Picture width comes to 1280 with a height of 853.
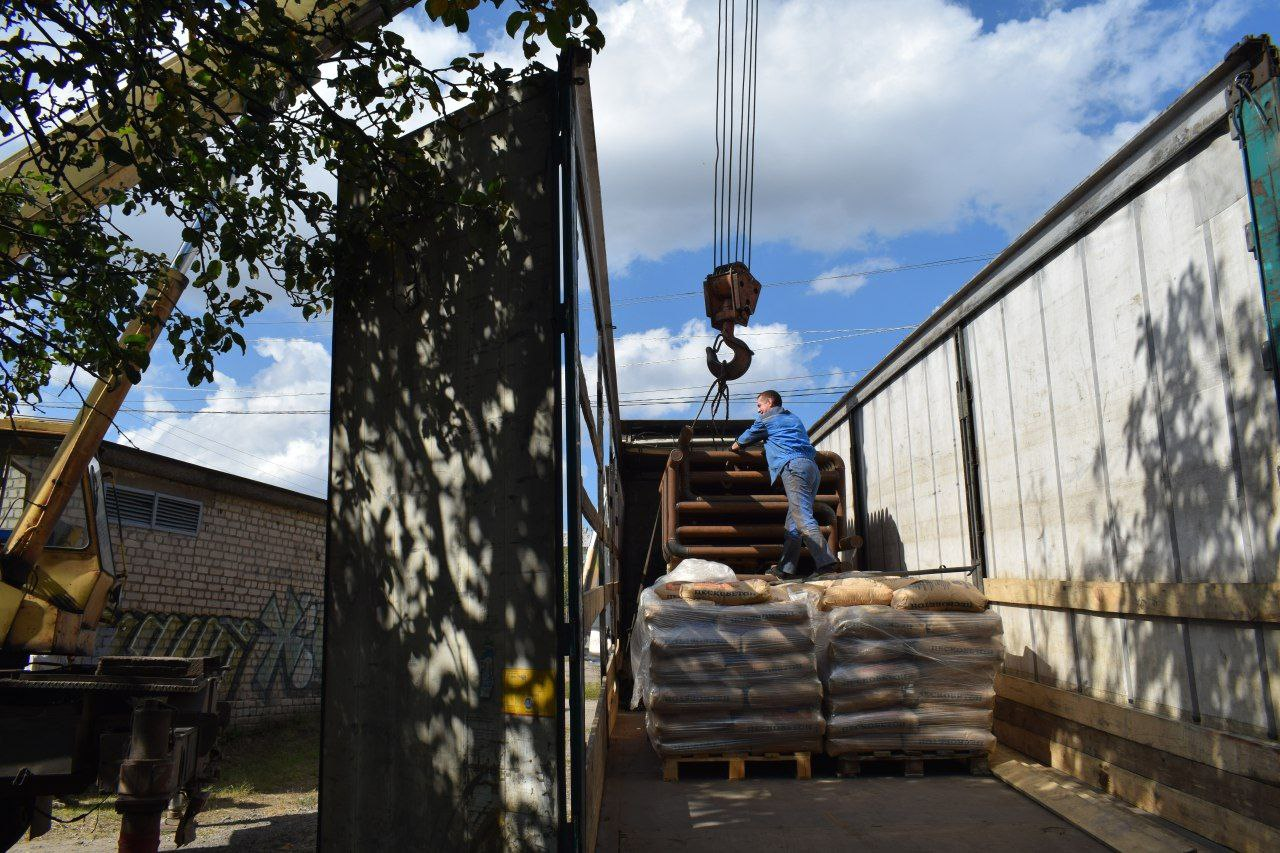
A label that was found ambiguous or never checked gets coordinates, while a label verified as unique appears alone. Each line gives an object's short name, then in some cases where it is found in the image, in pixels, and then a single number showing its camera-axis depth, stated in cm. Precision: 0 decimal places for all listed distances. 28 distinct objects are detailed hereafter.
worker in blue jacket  712
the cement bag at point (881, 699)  528
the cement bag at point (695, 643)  533
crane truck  425
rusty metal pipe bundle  821
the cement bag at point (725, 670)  531
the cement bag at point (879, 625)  536
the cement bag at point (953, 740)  521
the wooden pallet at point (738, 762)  528
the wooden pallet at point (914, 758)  527
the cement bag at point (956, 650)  529
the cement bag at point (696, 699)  526
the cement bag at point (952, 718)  525
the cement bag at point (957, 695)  527
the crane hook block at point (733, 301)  815
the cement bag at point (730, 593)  549
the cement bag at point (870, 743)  526
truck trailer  346
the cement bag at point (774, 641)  533
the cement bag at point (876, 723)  525
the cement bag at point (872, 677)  530
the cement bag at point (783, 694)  528
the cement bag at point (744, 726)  528
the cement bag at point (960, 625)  533
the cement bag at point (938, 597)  539
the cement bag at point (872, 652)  534
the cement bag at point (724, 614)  541
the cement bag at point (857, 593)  557
